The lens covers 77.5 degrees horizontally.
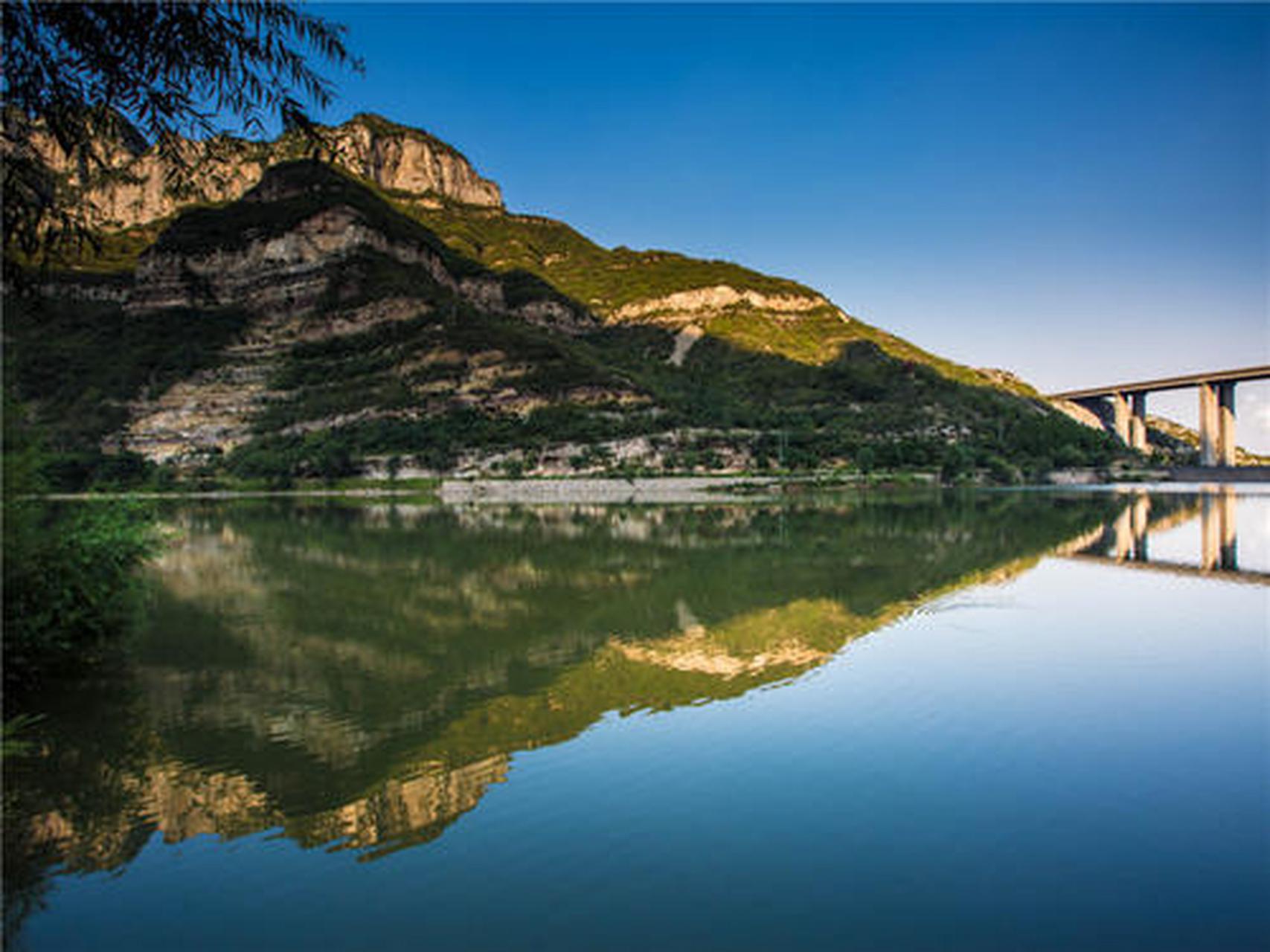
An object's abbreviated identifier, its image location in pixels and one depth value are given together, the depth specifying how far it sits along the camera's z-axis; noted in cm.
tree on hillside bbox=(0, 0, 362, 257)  606
